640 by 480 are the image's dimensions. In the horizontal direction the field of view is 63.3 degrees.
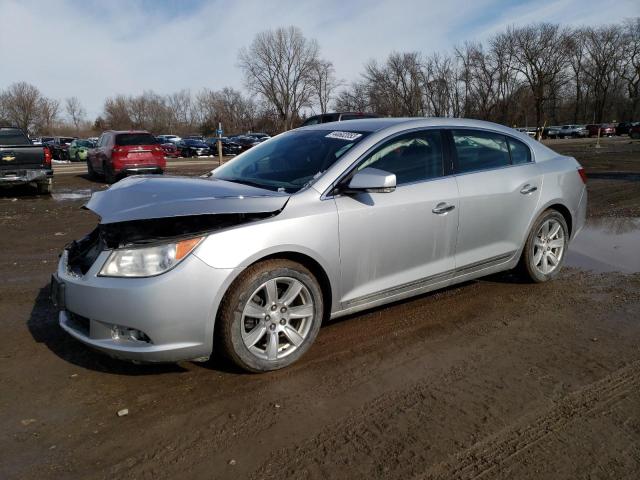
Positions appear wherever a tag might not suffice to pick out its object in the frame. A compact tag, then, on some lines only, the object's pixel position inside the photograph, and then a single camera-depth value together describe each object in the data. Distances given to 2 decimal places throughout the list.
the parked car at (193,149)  39.00
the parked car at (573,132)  59.38
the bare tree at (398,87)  67.81
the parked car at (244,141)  40.56
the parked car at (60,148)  36.09
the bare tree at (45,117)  84.91
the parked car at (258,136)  45.27
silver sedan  2.96
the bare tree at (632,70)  77.81
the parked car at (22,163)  12.62
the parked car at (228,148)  39.89
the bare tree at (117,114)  89.25
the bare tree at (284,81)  76.31
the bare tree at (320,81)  76.94
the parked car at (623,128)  57.12
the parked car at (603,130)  56.59
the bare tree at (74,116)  98.88
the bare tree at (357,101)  70.69
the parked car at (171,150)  39.06
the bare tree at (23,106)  81.25
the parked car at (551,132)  60.50
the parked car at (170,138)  54.64
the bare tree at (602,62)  79.06
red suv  15.73
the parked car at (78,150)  33.19
